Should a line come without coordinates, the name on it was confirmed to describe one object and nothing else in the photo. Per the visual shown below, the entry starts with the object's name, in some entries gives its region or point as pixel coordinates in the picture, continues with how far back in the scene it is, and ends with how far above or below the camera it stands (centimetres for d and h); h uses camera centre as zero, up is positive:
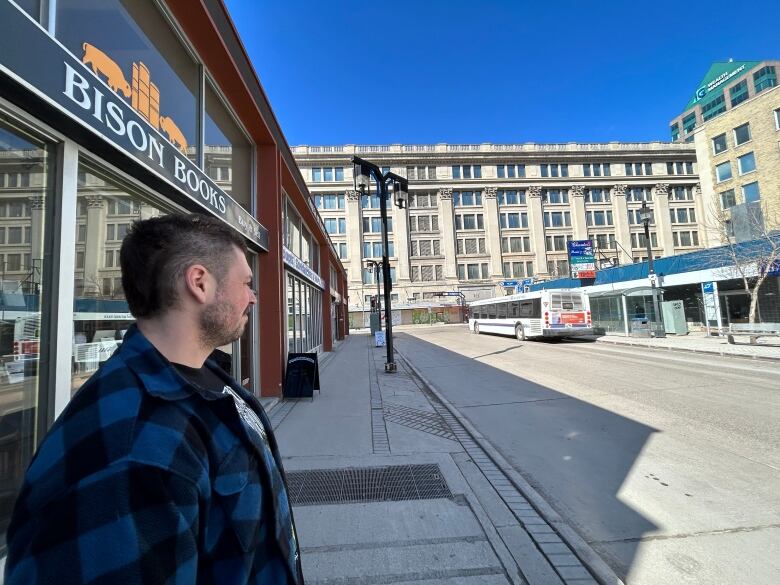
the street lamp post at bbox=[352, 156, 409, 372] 1158 +408
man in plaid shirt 73 -28
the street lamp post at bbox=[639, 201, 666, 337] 2166 +191
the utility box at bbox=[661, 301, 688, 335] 2284 -67
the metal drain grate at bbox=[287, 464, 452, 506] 391 -172
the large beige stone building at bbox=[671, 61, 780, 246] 2952 +1174
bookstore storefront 257 +135
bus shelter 2260 -24
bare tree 1800 +250
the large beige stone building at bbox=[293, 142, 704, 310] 6031 +1661
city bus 2125 -10
